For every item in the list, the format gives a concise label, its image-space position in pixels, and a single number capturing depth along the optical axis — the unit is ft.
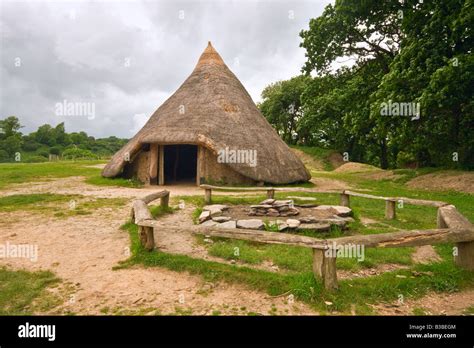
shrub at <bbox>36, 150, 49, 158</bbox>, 161.13
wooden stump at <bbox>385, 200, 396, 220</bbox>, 25.36
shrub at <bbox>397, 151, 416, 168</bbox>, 93.28
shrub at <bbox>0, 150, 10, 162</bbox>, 142.51
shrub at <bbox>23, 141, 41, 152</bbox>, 173.27
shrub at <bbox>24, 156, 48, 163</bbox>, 121.54
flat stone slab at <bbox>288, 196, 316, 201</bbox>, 33.91
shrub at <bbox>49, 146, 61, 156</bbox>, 169.37
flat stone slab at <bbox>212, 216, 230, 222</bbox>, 21.89
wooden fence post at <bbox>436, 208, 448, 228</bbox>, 18.72
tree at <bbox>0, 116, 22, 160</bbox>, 151.74
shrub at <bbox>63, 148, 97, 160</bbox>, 148.30
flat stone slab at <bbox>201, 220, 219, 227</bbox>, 20.95
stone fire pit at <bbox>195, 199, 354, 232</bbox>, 20.47
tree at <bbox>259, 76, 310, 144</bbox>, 120.06
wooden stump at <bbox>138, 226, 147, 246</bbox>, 17.01
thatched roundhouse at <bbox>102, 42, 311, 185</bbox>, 44.11
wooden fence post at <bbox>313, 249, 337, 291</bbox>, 12.13
